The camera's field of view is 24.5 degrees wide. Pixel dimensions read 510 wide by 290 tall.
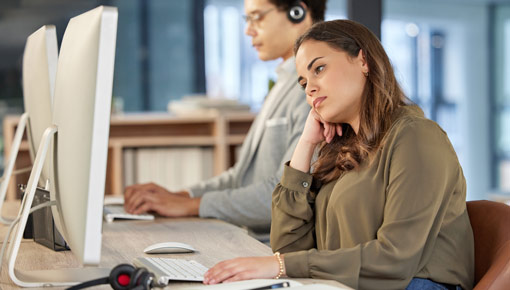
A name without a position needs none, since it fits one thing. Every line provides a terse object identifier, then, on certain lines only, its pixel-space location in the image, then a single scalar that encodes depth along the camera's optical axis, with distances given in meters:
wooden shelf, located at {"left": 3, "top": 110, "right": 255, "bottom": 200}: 5.20
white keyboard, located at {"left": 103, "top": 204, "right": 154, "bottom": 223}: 3.18
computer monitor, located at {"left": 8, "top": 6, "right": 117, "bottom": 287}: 2.01
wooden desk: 2.56
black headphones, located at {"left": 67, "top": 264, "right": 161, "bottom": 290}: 2.12
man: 3.23
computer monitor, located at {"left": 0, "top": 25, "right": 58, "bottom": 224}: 2.62
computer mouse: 2.61
